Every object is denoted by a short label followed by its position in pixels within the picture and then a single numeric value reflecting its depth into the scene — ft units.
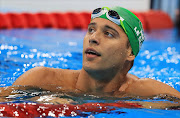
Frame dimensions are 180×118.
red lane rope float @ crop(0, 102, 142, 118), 14.79
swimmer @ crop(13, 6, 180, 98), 17.12
